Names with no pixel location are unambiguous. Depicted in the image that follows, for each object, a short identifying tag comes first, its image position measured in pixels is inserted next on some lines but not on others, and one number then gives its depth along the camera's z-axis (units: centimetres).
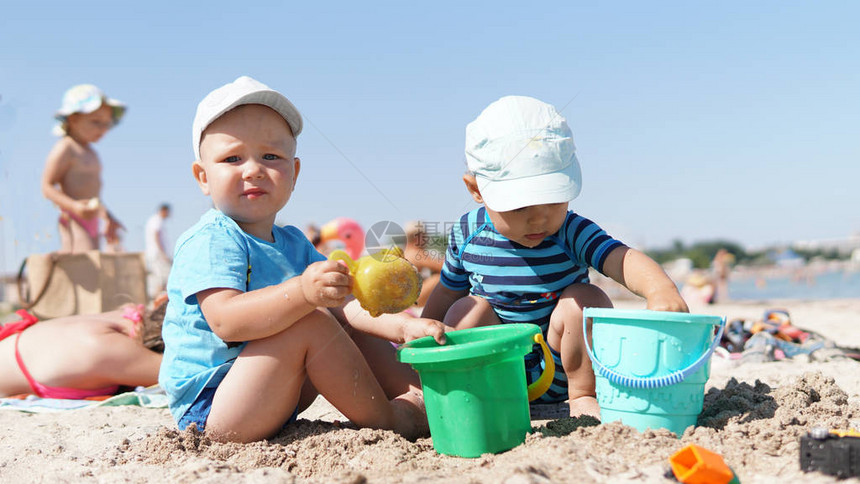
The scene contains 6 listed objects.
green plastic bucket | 177
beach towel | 308
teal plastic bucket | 178
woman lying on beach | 328
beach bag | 505
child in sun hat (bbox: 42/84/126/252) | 588
